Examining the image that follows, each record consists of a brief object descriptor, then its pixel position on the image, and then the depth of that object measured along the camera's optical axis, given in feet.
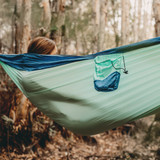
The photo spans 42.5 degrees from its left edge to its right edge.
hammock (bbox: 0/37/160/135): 5.42
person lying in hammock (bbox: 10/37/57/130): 8.51
